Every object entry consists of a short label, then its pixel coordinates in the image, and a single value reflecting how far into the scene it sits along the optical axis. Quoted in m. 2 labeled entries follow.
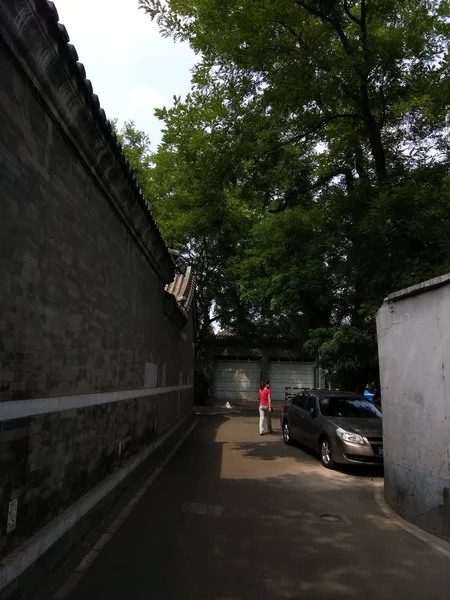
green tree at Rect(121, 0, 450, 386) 10.02
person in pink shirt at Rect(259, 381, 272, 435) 15.16
